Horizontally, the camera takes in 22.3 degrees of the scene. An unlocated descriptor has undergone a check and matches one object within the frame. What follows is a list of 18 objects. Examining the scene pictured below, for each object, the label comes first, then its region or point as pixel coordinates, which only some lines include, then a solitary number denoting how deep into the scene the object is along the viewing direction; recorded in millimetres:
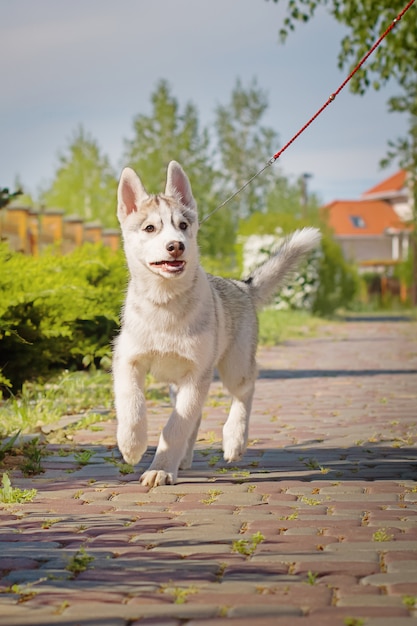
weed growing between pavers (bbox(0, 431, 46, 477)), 6355
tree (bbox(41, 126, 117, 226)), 54441
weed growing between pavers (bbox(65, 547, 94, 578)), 4035
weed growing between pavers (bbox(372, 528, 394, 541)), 4453
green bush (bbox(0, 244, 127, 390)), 8289
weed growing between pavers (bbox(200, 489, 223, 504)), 5359
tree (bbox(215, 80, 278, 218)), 63344
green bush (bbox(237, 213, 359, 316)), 28859
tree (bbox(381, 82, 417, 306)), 23594
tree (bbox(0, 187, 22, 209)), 7262
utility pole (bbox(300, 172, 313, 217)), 47219
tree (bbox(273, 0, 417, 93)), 17172
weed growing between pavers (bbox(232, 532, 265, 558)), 4270
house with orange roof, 83750
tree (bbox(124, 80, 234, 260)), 39344
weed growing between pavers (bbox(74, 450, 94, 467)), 6656
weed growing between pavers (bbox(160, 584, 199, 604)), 3609
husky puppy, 5766
